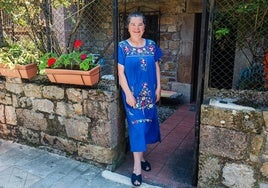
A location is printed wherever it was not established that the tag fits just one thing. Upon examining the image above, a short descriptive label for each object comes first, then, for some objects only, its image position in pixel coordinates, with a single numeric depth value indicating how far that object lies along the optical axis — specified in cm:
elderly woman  194
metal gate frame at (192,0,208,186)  177
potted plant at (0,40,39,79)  242
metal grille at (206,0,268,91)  182
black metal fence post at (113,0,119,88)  199
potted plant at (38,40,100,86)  209
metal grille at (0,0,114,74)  255
